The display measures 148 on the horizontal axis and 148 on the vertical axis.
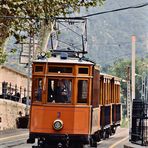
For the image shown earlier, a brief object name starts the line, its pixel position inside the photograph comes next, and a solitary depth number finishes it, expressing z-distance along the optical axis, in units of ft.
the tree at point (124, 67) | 461.37
